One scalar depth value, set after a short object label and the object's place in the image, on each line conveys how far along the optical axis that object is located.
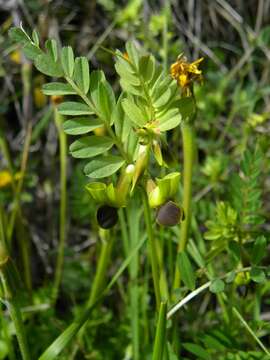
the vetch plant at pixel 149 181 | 0.20
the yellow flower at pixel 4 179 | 0.42
